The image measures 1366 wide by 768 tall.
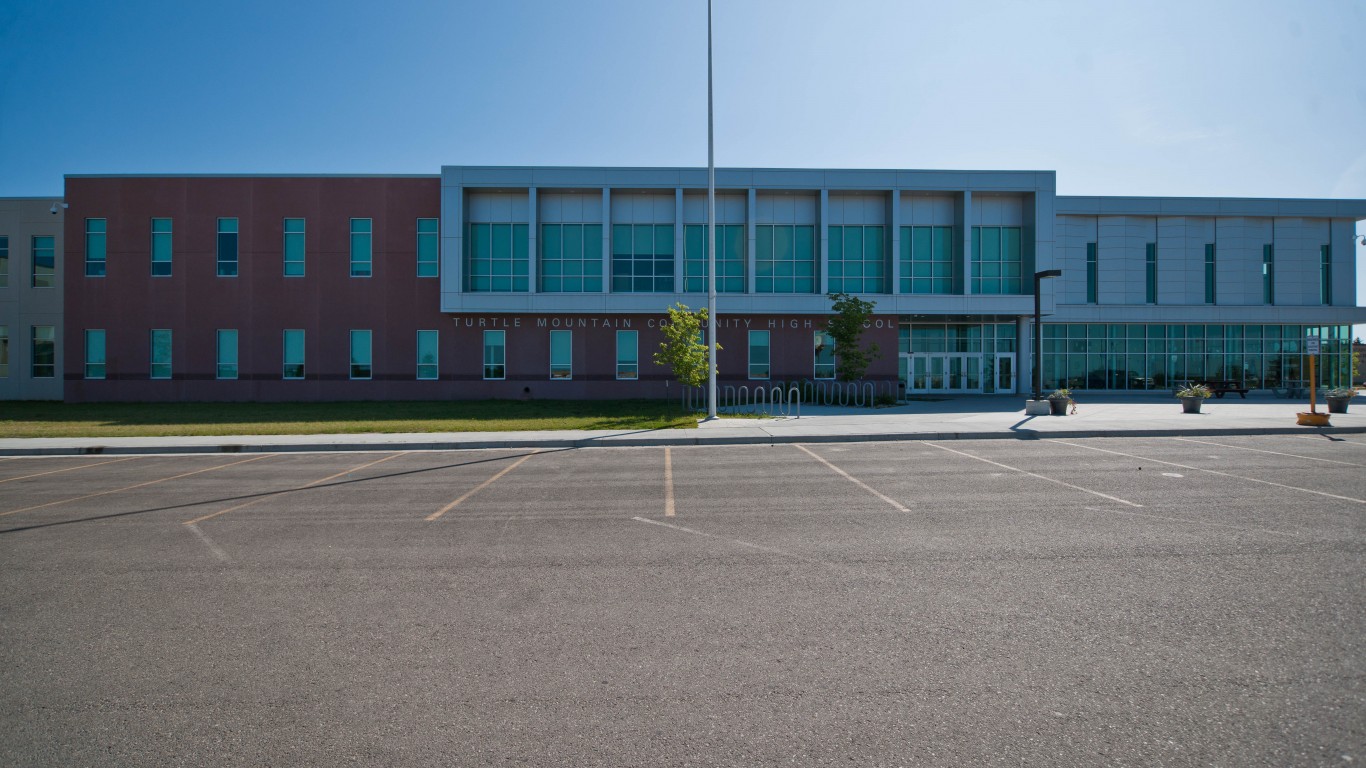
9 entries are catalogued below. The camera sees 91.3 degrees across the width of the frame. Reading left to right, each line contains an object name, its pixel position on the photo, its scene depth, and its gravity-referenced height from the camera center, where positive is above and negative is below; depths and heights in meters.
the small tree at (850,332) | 30.08 +2.55
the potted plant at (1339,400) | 21.80 -0.34
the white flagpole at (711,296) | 20.59 +2.86
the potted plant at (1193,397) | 22.73 -0.26
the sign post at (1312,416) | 17.65 -0.71
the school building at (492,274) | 32.53 +5.67
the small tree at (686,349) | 22.94 +1.33
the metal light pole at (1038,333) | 22.70 +1.98
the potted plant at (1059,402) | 21.69 -0.43
